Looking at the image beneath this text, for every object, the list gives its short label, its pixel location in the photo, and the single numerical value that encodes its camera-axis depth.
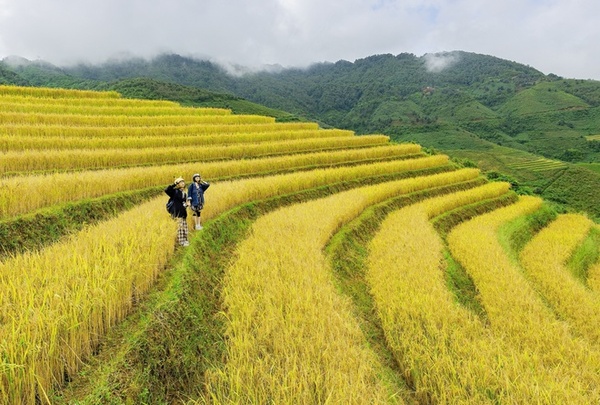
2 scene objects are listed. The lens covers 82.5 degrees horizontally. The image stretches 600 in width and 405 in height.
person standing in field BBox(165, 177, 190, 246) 6.32
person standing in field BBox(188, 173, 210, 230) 6.93
